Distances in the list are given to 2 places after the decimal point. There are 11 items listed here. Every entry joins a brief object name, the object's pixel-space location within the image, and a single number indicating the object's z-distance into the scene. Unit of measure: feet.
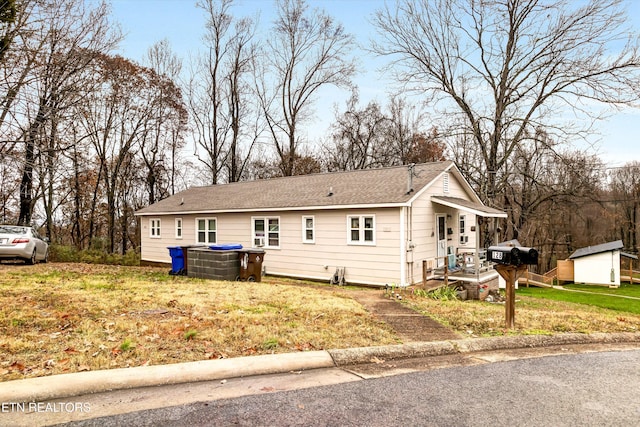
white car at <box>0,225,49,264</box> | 43.78
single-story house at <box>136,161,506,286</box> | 42.06
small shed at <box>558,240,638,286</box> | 68.64
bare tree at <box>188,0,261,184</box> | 95.04
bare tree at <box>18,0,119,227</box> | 31.94
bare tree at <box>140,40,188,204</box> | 88.33
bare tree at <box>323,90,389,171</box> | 104.58
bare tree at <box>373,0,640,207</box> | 63.46
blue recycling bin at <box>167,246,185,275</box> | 43.67
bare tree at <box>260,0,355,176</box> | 94.02
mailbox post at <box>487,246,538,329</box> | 17.24
